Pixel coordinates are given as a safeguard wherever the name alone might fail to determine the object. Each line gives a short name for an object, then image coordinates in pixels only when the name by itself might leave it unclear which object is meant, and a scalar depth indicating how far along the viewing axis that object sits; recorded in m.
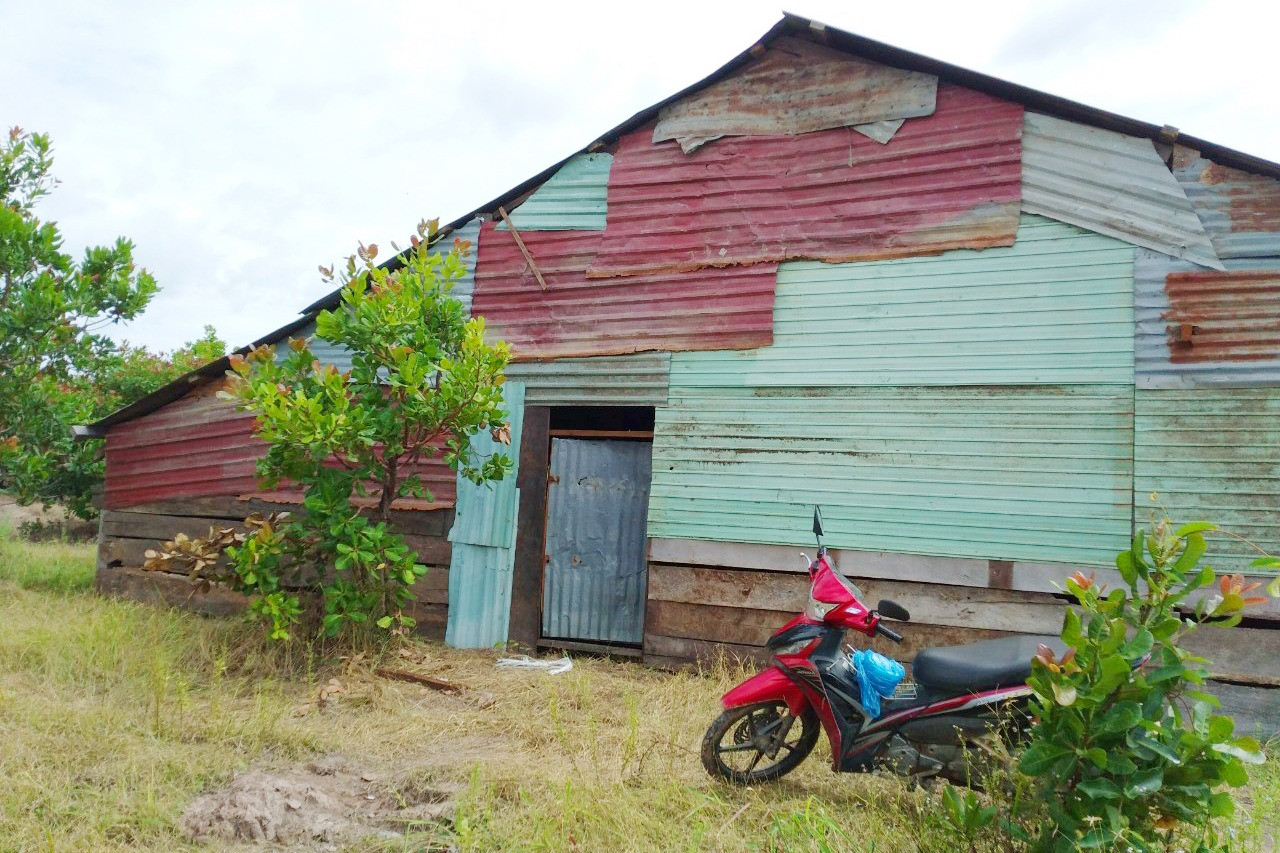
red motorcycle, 4.01
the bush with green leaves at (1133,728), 2.90
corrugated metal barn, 5.99
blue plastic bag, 4.29
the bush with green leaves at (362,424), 6.44
